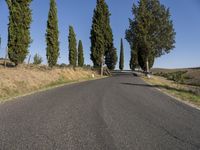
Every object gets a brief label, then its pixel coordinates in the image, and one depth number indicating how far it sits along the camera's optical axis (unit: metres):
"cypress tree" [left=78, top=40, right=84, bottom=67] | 38.24
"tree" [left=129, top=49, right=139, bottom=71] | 51.41
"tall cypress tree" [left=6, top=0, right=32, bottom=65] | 14.14
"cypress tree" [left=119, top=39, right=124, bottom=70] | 53.39
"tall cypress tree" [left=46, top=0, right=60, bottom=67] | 19.49
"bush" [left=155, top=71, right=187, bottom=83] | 30.79
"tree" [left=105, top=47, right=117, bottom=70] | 43.49
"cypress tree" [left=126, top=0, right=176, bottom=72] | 25.81
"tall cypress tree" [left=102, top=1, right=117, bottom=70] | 28.46
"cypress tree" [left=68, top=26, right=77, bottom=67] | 31.51
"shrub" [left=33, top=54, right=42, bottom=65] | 31.37
